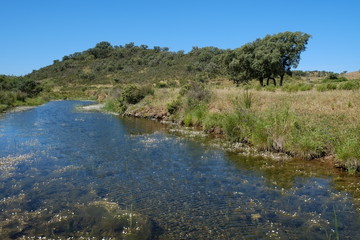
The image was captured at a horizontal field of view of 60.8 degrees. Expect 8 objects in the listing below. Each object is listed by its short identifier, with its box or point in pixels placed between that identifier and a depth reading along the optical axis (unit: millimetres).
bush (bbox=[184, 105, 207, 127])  27047
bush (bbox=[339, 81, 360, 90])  30205
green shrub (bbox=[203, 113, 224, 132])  23422
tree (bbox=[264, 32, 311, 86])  51562
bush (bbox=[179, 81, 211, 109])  29609
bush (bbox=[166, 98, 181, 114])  32125
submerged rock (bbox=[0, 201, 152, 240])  7909
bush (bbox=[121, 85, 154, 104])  40969
